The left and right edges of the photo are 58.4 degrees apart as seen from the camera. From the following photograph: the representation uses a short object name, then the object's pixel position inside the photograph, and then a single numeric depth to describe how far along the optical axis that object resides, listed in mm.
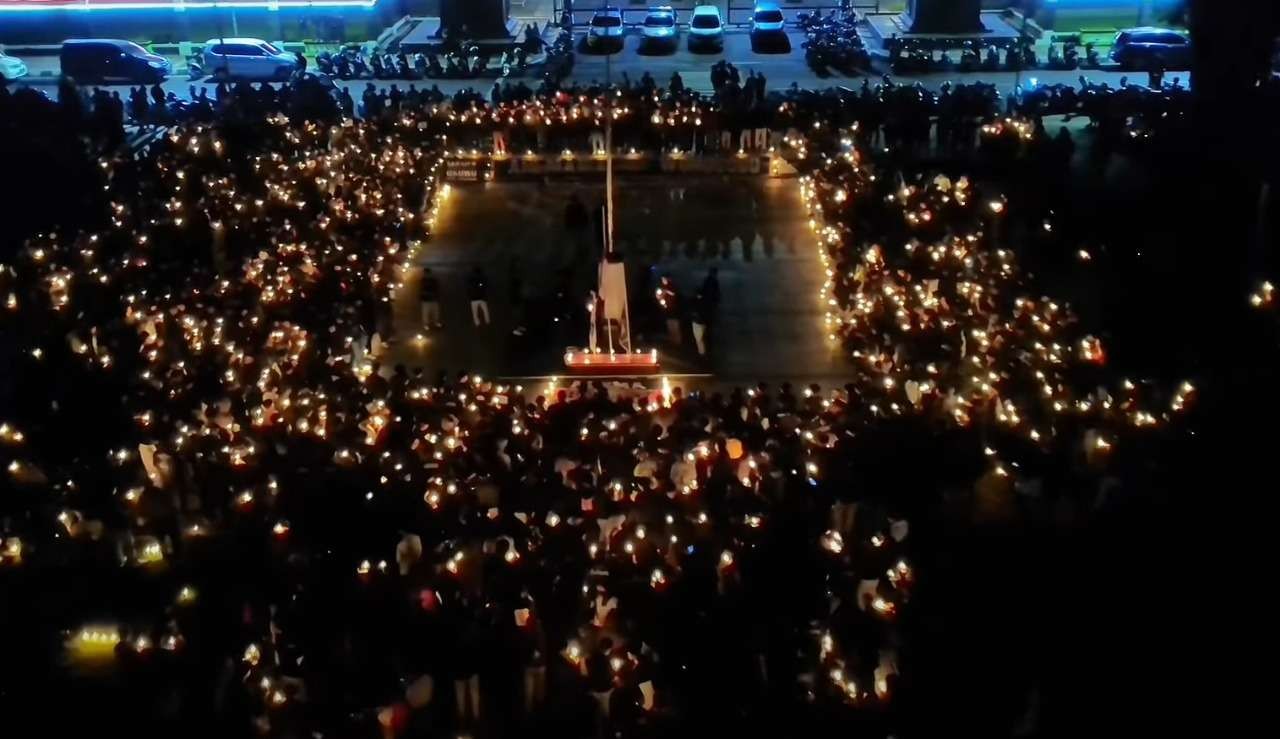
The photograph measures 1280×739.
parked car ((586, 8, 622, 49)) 30578
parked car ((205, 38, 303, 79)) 27578
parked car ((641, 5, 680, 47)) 30609
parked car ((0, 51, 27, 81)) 28047
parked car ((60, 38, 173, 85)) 26938
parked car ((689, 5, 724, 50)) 30375
